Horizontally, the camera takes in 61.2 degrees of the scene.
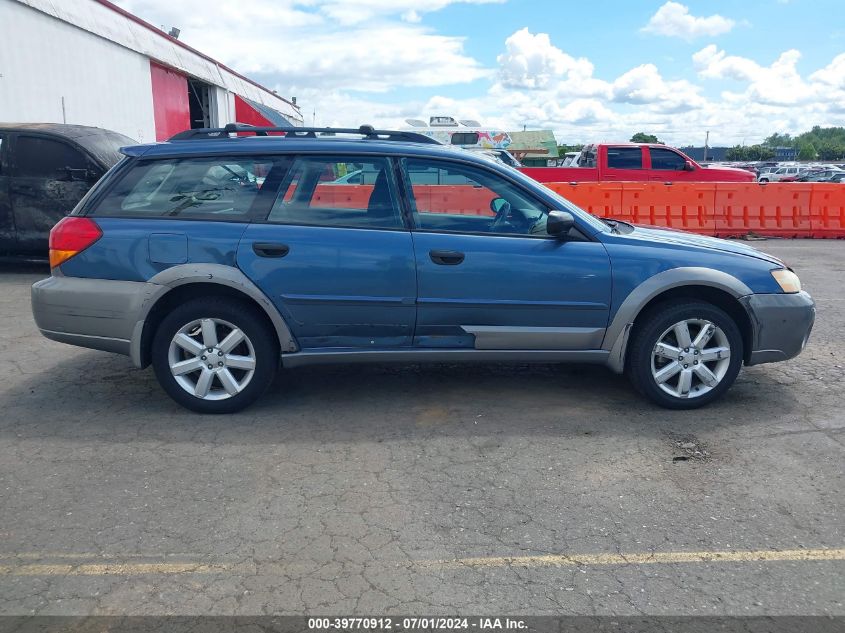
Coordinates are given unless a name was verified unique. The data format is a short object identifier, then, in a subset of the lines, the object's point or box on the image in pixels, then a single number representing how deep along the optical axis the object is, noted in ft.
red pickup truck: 54.03
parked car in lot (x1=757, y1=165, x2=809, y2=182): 149.48
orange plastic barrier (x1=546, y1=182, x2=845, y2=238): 44.24
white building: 46.03
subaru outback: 14.28
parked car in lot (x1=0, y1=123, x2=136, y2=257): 28.40
